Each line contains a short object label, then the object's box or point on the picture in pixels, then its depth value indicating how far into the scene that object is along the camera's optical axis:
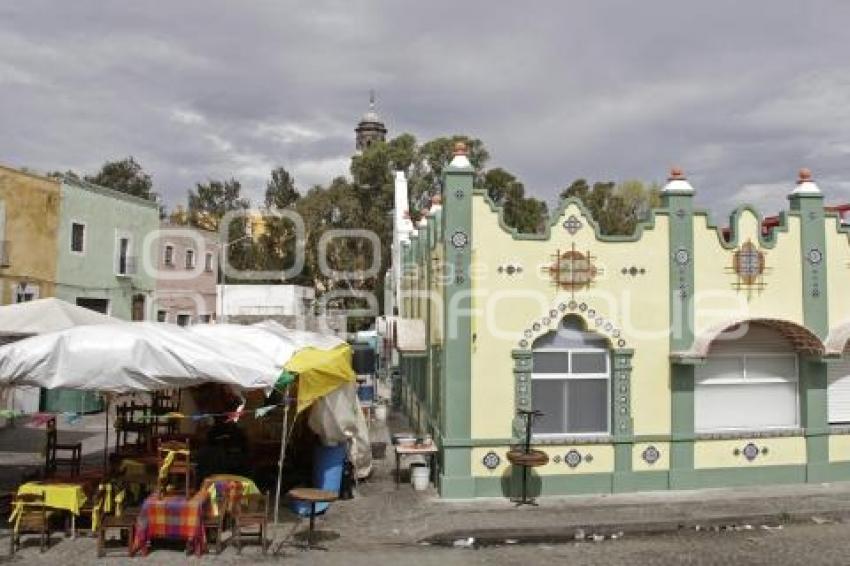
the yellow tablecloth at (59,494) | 9.34
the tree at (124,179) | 58.84
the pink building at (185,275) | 34.06
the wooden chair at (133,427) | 12.51
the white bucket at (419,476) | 12.35
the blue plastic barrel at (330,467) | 11.62
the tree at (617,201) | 40.00
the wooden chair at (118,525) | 8.85
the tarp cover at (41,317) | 12.21
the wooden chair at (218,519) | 9.19
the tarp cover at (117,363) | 9.12
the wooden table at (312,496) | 9.16
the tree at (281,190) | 58.62
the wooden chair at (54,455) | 11.11
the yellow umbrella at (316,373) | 9.96
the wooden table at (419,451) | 12.04
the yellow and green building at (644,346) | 11.91
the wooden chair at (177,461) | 9.57
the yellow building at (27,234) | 23.41
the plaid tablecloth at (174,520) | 9.06
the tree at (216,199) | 60.50
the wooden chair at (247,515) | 9.20
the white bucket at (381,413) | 20.86
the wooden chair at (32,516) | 9.22
